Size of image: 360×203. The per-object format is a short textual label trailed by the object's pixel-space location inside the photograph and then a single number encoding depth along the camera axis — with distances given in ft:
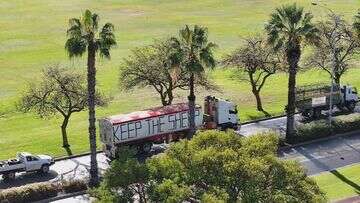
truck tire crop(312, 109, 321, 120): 223.92
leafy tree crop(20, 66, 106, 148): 190.29
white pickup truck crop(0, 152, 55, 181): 166.09
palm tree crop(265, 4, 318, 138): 180.04
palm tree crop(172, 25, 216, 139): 167.84
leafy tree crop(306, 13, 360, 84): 236.43
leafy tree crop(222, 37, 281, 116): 227.20
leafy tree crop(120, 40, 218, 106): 205.26
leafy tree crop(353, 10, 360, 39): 220.23
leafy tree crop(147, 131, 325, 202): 105.40
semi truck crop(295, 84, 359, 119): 221.25
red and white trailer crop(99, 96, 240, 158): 181.47
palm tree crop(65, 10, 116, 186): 152.56
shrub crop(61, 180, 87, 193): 158.40
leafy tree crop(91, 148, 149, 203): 109.50
